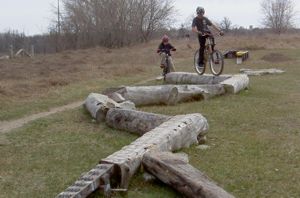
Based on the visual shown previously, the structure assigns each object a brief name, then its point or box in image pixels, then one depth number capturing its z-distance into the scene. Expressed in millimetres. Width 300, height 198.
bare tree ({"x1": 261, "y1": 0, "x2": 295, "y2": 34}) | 70438
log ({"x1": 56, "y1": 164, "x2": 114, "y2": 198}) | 4617
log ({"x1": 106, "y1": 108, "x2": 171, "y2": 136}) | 7602
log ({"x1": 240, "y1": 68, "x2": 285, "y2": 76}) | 17625
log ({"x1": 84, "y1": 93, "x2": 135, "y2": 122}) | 8898
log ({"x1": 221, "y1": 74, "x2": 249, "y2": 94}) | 11914
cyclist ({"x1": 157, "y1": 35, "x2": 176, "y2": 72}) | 14515
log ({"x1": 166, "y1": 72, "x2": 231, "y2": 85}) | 13211
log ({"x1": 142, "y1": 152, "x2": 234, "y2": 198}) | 4566
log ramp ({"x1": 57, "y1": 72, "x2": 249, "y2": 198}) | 4801
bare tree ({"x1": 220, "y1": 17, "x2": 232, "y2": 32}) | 63875
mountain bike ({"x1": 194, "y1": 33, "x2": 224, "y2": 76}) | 12012
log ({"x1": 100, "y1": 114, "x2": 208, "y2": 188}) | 5211
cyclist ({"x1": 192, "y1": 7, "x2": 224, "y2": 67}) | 11672
